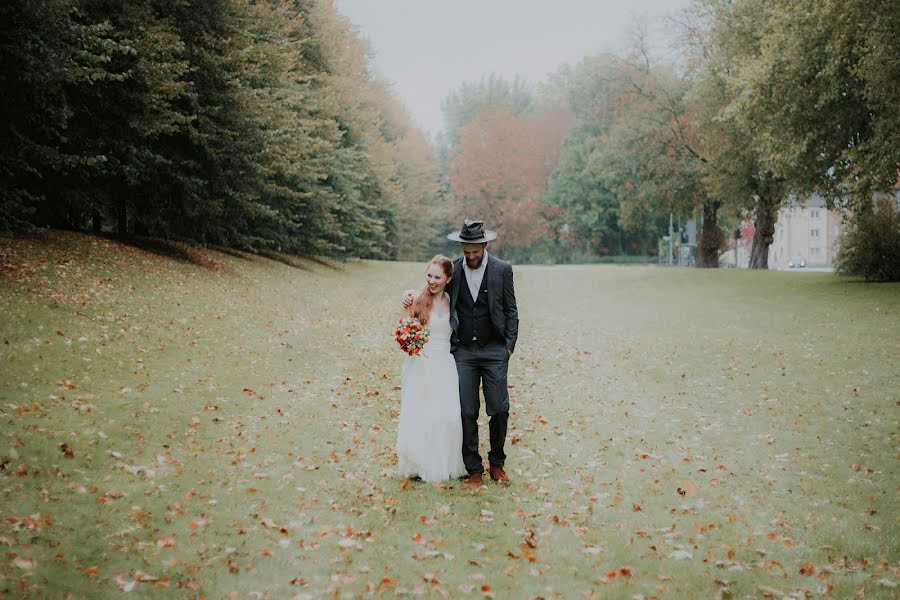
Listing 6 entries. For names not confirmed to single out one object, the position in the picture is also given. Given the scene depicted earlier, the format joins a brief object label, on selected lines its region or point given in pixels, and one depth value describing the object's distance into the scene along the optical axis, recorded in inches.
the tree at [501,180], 2669.8
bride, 260.7
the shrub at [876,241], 1020.5
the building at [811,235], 3843.5
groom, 260.5
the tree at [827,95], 787.4
